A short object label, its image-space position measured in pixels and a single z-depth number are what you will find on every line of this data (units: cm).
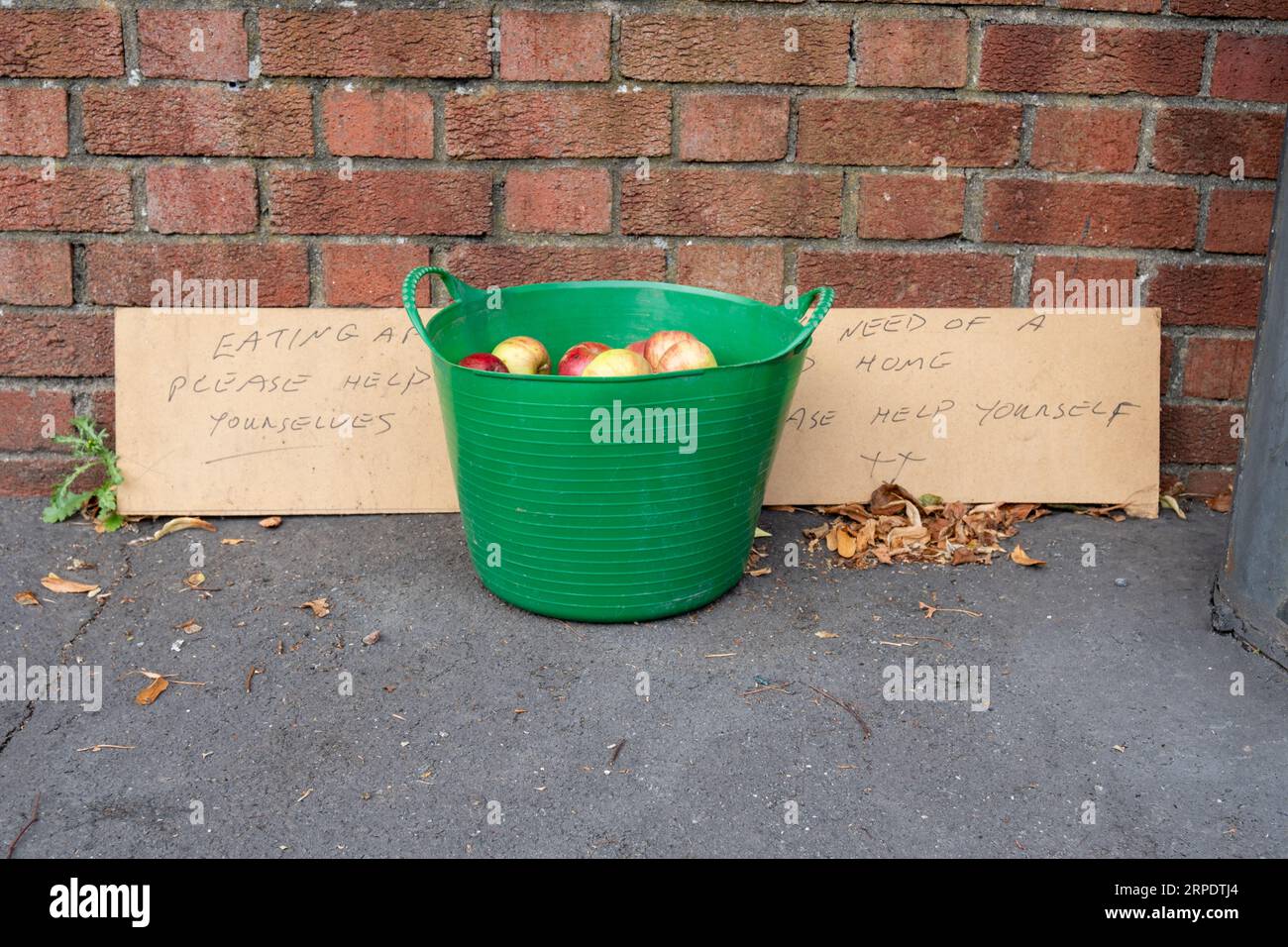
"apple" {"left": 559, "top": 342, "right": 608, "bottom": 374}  190
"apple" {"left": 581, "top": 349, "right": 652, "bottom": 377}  182
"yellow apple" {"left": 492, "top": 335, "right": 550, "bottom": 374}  192
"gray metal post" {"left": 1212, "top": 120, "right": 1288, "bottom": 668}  169
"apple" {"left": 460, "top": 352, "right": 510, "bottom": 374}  184
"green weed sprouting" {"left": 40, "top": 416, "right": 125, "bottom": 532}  214
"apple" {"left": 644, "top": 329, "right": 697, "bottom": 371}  191
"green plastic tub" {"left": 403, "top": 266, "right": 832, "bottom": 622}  169
